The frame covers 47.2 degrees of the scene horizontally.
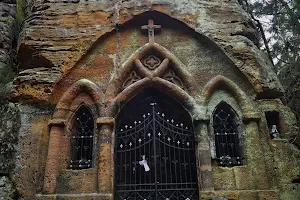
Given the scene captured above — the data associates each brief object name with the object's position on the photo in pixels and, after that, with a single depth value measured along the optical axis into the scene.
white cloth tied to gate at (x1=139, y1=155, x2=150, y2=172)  5.76
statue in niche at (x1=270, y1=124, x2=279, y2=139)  5.96
